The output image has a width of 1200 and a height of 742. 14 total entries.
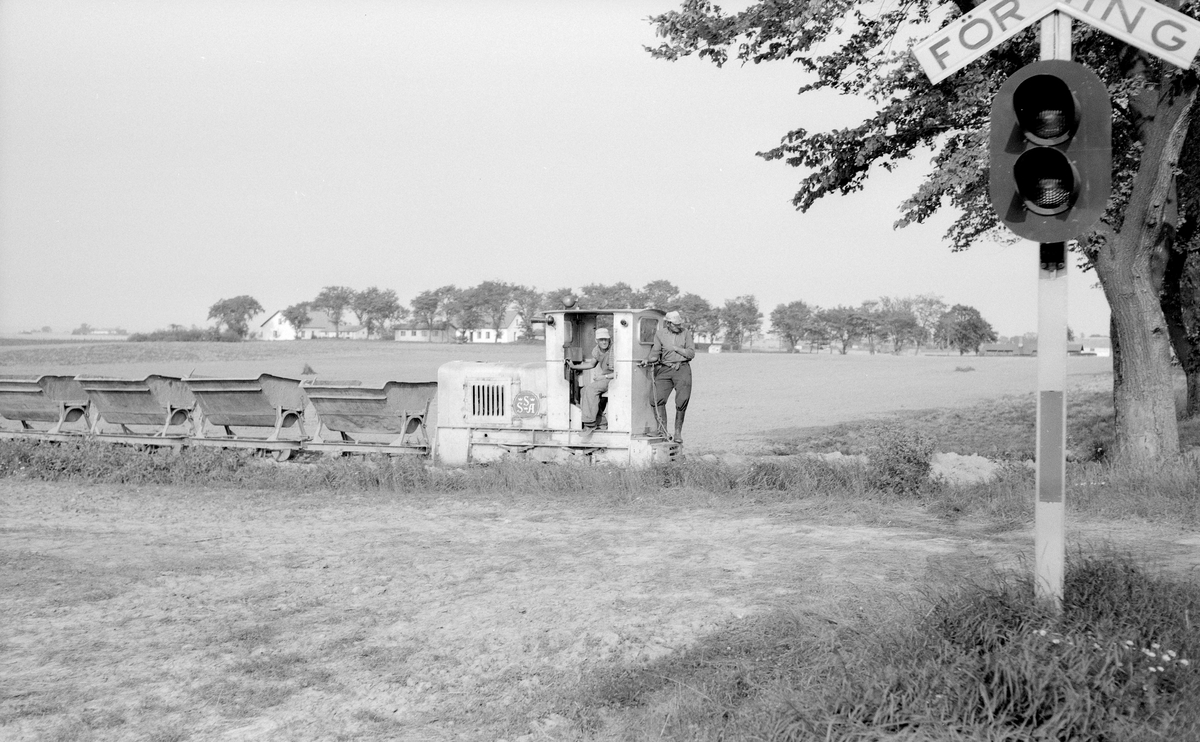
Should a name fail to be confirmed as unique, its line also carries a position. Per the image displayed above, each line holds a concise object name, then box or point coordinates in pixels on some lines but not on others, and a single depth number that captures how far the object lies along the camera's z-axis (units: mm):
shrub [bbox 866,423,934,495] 10219
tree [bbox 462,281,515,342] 113750
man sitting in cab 12344
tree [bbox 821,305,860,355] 141325
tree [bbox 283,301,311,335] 130000
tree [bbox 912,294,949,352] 158625
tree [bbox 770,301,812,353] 140000
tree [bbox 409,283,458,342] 117812
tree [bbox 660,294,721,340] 126375
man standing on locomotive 12625
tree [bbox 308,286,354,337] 122938
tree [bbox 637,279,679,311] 103350
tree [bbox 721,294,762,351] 135500
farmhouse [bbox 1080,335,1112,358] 135025
